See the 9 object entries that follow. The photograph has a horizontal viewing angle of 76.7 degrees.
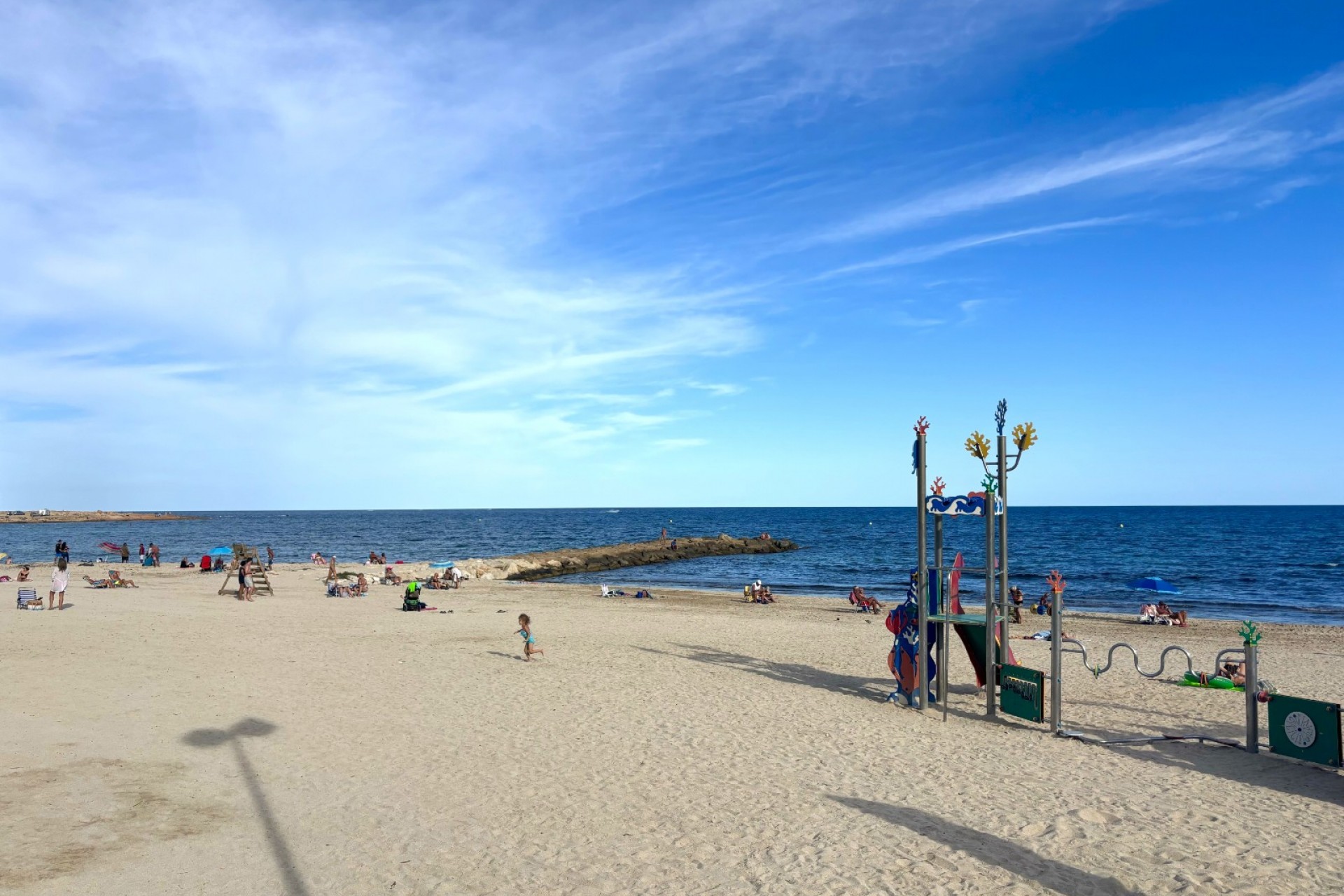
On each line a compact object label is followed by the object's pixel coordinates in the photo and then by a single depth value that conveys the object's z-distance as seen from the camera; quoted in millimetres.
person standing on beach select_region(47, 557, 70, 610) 22922
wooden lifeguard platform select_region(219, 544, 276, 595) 30047
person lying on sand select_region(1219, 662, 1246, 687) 14934
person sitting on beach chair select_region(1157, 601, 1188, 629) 24875
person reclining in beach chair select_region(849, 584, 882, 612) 28500
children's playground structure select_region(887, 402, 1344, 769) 12141
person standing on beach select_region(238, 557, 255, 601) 27938
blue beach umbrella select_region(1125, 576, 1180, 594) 26656
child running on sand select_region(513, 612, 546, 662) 16344
